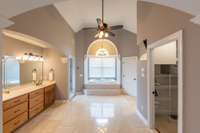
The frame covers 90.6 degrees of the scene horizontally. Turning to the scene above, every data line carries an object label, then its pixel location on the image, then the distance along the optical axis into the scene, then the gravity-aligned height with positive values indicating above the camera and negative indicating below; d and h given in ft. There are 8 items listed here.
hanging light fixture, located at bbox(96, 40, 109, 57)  18.89 +2.93
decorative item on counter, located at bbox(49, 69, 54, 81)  13.85 -1.06
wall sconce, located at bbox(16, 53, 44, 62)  10.60 +1.22
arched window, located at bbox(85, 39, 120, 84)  19.30 +0.84
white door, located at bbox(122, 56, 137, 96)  17.44 -1.40
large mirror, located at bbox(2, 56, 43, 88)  9.07 -0.41
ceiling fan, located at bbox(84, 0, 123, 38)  10.18 +3.99
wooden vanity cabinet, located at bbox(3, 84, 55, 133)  6.91 -3.47
